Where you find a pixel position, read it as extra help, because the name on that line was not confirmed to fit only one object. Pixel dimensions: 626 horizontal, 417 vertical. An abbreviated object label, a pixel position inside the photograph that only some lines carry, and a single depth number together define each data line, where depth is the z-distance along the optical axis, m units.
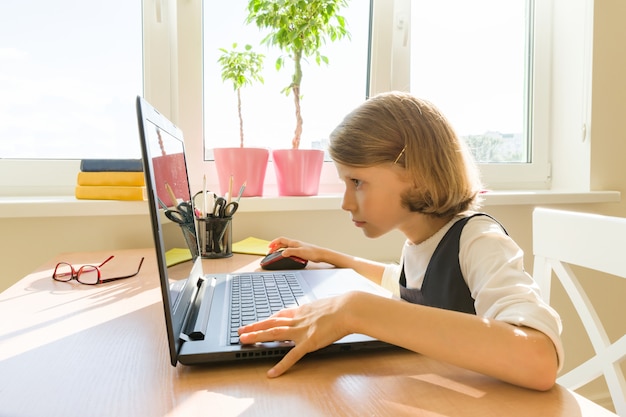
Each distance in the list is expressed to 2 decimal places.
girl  0.49
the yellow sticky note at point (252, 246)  1.19
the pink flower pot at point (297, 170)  1.39
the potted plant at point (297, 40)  1.36
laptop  0.48
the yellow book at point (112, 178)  1.27
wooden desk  0.40
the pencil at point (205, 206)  1.14
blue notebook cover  1.27
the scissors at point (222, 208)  1.15
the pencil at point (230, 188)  1.18
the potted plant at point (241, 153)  1.34
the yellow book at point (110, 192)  1.25
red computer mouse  1.00
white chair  0.79
